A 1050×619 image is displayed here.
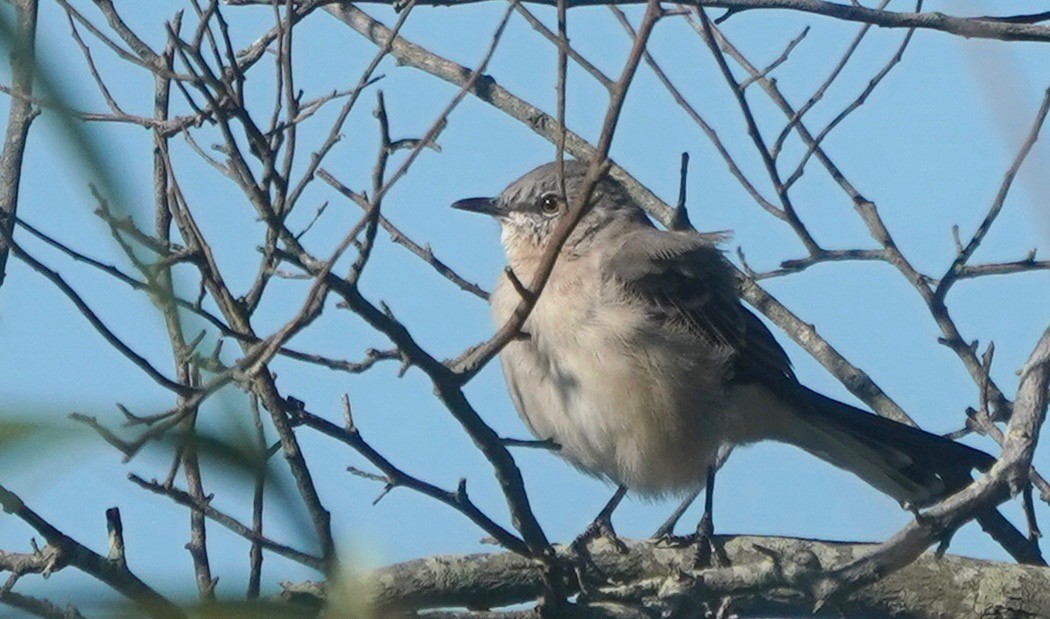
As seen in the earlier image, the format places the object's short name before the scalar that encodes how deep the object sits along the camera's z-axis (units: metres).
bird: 10.21
